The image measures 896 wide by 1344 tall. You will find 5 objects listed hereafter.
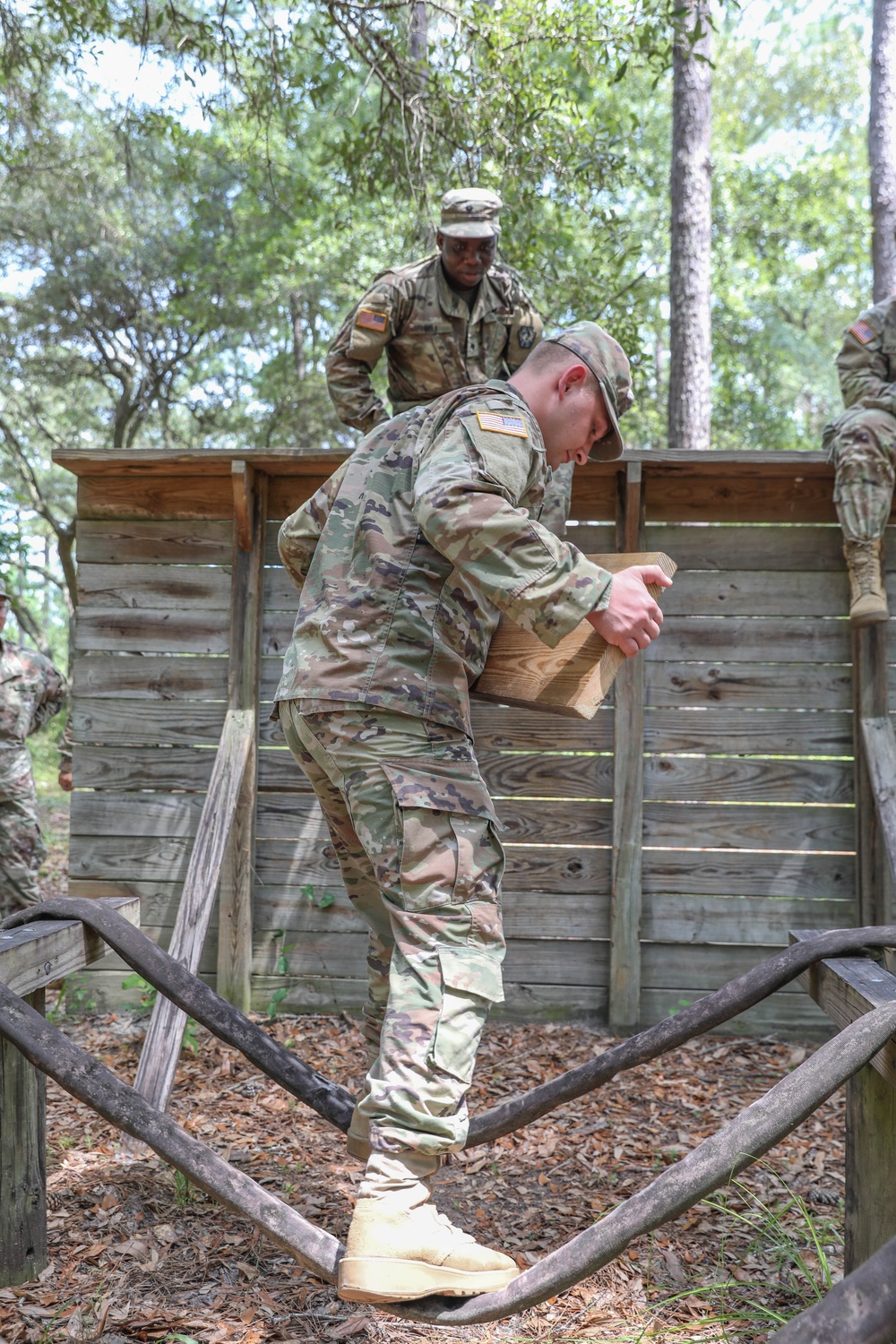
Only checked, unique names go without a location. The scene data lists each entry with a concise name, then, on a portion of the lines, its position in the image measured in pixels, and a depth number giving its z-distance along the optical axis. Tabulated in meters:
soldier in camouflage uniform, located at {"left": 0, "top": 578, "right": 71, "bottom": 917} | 6.15
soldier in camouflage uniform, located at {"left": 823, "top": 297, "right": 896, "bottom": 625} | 4.48
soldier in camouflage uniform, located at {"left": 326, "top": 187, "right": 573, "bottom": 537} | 4.64
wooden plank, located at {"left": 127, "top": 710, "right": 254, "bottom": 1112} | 3.97
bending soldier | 2.11
